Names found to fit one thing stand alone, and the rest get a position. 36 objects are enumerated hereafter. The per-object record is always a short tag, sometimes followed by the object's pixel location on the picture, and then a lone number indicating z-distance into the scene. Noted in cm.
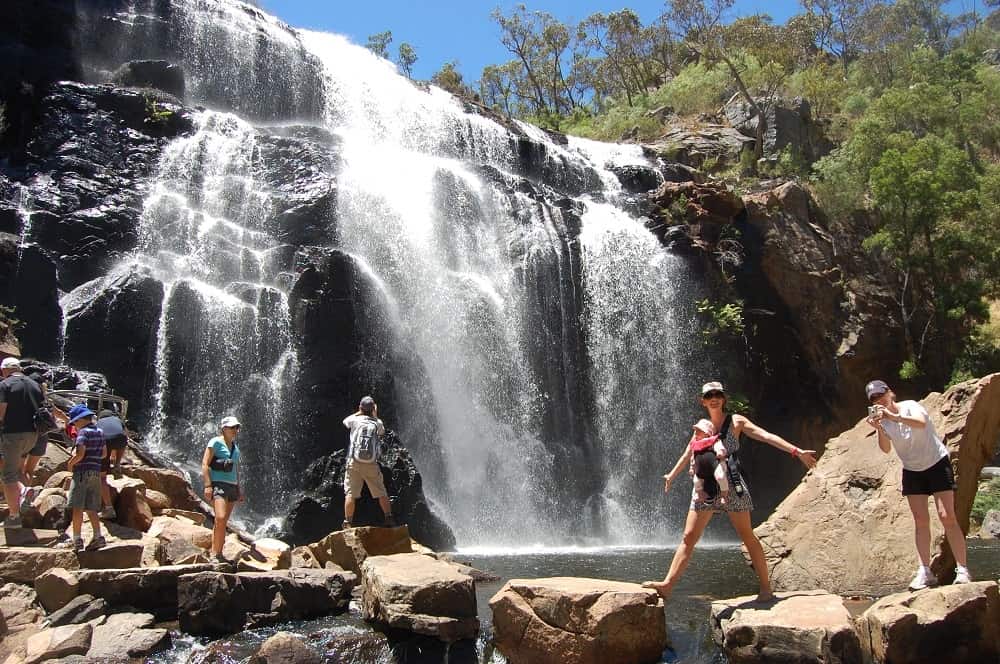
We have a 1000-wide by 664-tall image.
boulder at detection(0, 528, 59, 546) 859
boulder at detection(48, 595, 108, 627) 741
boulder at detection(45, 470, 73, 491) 962
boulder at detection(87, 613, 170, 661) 698
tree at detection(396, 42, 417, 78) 5059
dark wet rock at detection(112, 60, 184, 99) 2403
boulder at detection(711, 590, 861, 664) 546
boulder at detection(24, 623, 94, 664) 666
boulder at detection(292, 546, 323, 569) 1013
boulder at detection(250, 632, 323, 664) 654
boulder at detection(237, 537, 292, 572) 910
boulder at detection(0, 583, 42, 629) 737
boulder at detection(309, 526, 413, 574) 981
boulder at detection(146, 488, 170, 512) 1076
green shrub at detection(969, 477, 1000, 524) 2134
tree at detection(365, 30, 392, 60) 5056
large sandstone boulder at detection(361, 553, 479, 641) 680
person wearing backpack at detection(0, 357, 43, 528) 912
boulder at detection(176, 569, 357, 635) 751
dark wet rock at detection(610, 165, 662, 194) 2789
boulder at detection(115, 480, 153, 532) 963
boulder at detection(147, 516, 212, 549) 927
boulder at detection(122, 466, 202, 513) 1153
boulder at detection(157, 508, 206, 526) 1076
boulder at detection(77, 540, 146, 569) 823
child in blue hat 841
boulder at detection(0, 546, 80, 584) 793
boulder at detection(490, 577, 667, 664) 598
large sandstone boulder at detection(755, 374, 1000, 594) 815
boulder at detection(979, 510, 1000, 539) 1891
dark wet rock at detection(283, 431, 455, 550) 1476
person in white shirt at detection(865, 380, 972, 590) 657
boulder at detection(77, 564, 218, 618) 777
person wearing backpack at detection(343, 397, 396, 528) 1031
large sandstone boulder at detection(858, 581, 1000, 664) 554
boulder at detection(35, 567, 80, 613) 762
